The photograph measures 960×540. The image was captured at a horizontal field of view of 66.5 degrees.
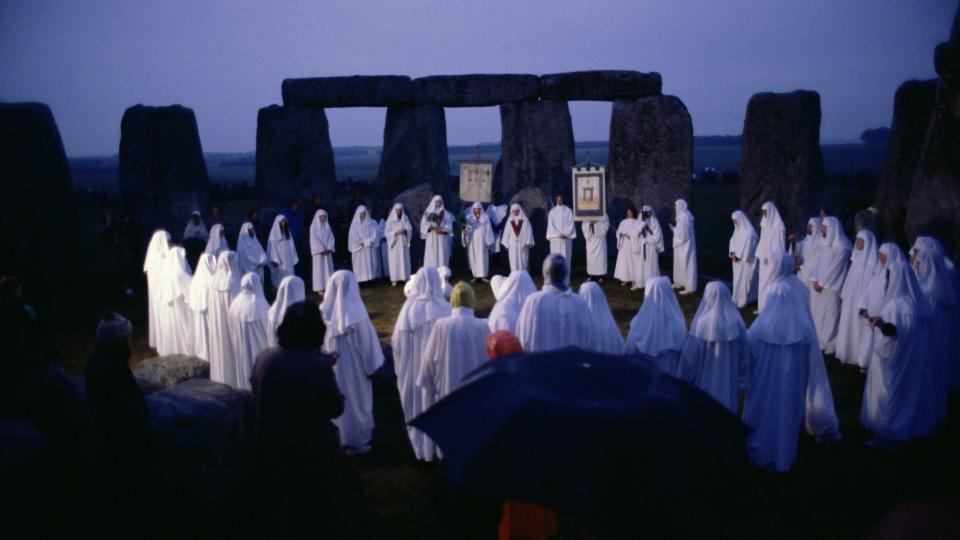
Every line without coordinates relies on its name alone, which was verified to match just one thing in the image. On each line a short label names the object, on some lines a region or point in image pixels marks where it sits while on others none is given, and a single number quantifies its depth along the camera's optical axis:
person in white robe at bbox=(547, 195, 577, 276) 15.48
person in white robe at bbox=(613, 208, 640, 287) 15.09
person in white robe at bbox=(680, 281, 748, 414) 6.19
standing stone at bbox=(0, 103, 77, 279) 16.17
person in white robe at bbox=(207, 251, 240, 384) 8.02
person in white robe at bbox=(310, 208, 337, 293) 14.95
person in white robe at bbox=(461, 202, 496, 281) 16.00
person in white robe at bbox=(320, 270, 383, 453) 6.71
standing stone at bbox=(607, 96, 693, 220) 17.38
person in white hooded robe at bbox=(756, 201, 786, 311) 12.33
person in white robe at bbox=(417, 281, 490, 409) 5.92
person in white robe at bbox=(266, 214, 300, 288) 14.42
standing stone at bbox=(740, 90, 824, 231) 16.02
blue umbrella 2.72
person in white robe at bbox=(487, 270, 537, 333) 6.96
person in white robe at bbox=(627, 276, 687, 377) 6.45
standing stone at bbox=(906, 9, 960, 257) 10.36
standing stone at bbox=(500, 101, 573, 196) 18.86
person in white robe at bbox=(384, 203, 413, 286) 15.62
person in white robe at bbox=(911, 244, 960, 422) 7.36
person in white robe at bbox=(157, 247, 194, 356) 10.10
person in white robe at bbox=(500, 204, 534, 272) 15.76
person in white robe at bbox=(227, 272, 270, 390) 7.59
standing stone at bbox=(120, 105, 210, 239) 16.88
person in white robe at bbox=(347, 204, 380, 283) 15.66
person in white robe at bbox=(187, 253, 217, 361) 9.00
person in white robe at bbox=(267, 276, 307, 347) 6.95
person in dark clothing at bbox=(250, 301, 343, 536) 4.21
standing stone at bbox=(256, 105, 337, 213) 18.39
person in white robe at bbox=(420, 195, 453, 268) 15.74
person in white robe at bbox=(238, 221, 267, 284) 13.02
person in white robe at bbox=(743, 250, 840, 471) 6.16
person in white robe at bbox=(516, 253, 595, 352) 6.25
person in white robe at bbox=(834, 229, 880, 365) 9.15
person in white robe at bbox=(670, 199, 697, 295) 14.18
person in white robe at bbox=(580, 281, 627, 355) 6.47
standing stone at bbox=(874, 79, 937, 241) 15.23
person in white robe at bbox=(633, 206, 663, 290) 14.53
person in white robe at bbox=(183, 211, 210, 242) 13.95
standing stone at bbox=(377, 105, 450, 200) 19.20
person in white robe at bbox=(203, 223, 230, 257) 12.54
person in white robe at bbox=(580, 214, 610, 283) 15.58
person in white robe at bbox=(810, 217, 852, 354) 9.98
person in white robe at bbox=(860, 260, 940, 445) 6.71
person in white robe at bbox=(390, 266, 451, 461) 6.64
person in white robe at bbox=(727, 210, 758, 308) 12.95
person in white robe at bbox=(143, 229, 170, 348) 10.53
